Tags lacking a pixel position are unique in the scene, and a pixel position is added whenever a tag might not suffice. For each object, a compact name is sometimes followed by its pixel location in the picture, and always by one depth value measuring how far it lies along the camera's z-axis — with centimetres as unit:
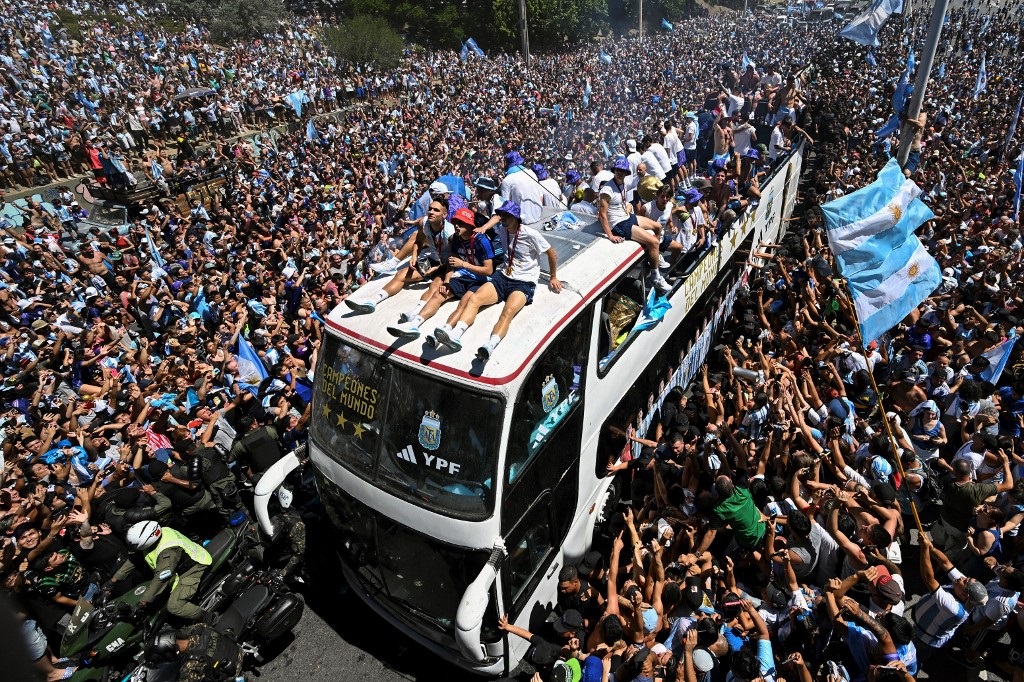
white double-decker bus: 415
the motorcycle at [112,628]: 498
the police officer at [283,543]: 557
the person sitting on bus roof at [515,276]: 469
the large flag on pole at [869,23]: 1177
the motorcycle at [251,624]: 476
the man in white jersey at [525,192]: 731
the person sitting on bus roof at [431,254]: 525
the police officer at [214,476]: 630
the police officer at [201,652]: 439
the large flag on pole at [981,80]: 1598
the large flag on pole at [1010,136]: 1224
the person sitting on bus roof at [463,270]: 495
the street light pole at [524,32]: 3516
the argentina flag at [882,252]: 568
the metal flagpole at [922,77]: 952
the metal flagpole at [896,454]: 494
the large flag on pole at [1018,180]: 982
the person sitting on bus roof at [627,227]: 595
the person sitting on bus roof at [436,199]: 549
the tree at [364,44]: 3597
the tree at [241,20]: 4394
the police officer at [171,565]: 520
